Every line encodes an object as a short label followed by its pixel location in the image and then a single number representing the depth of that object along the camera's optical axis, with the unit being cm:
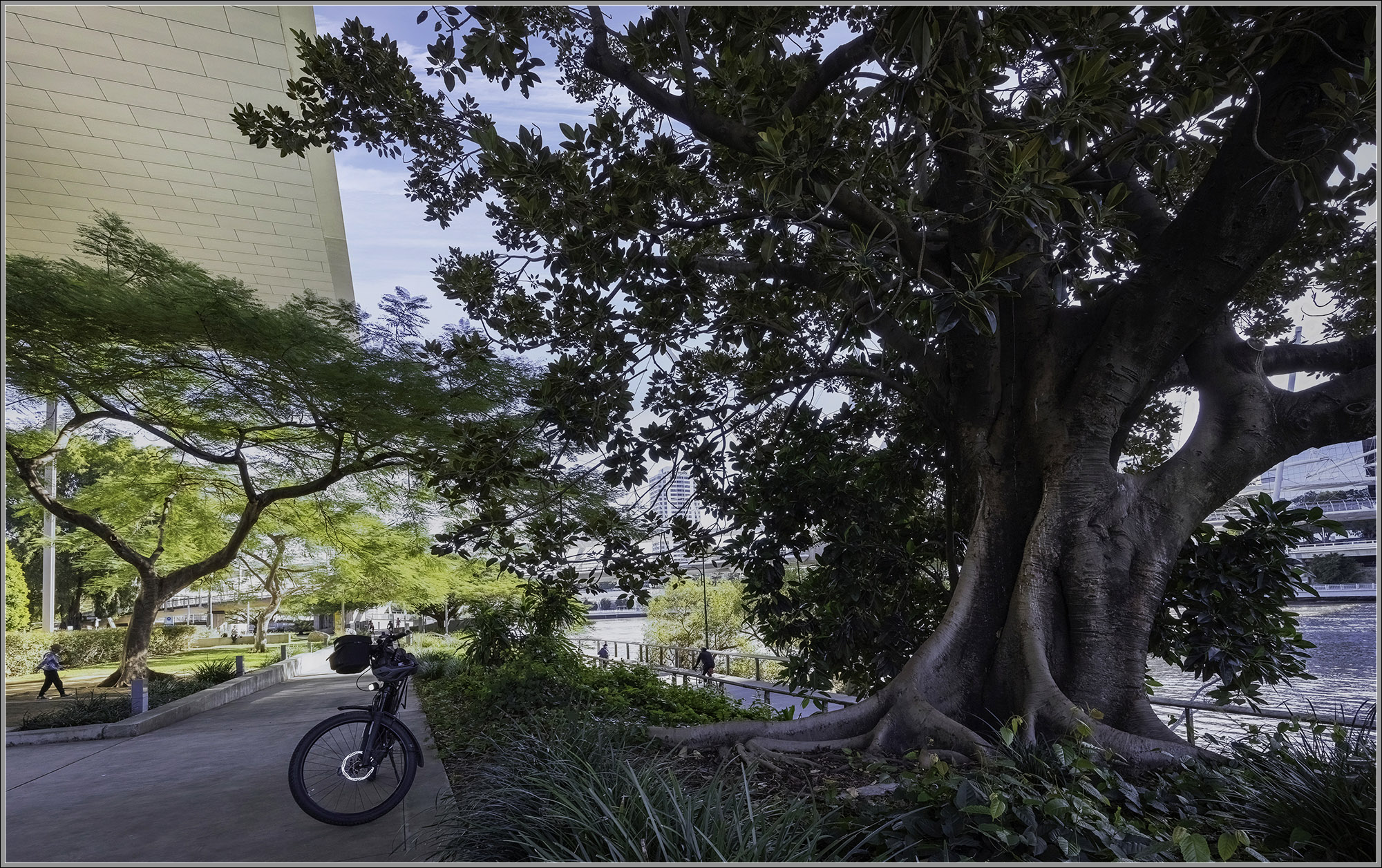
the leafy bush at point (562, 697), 648
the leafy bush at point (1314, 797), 257
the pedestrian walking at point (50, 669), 1290
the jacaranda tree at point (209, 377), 1024
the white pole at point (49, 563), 1783
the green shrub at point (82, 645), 1777
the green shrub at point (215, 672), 1444
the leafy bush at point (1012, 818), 258
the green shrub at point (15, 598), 1853
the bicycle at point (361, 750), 445
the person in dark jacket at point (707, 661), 1109
